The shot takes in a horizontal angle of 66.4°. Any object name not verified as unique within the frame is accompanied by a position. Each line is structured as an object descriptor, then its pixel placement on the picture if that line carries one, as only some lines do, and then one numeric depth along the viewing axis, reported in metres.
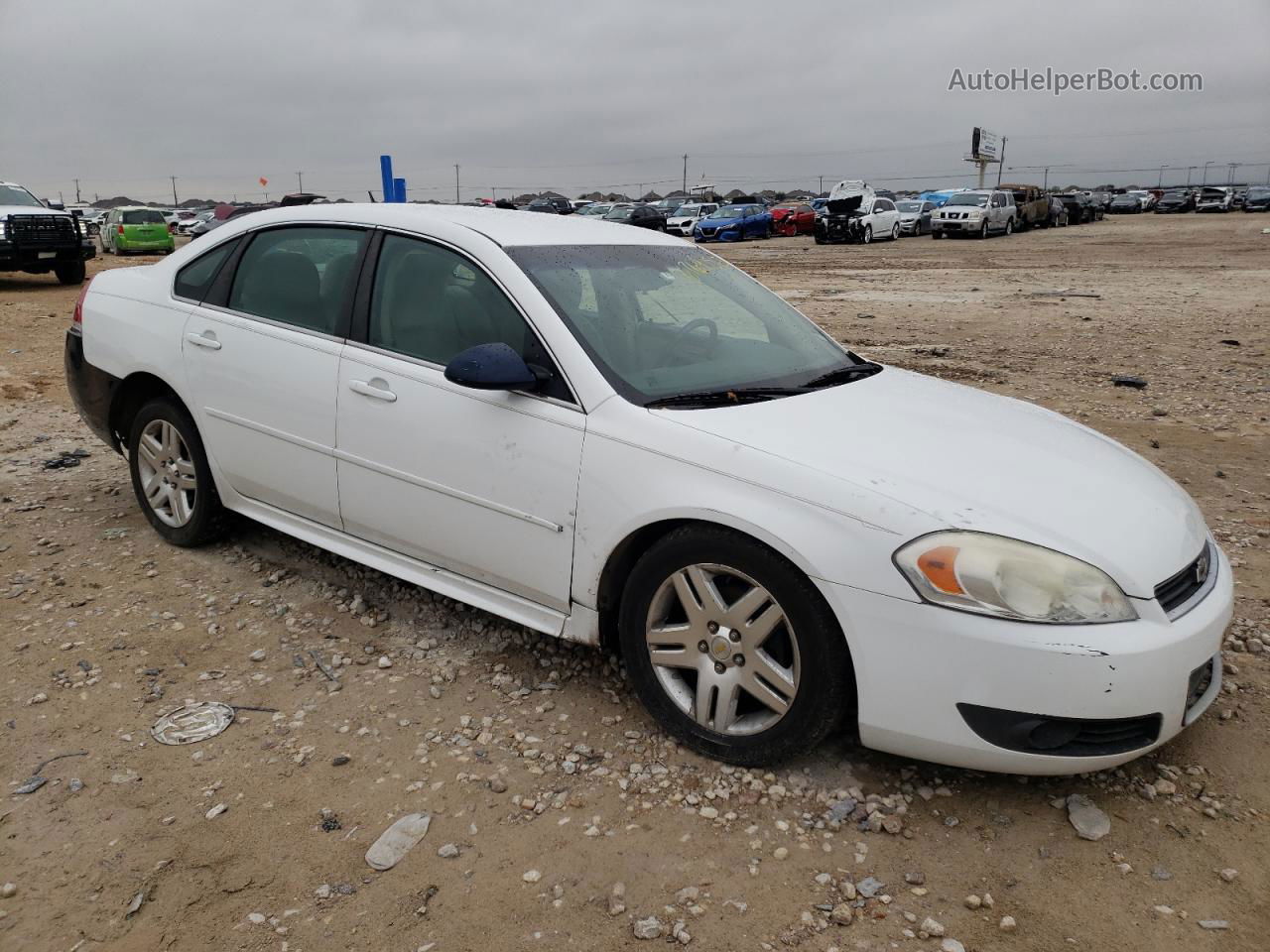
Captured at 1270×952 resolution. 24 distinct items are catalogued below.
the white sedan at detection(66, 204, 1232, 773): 2.49
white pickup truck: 15.72
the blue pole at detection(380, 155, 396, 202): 9.89
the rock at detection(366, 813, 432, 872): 2.53
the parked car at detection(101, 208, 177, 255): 28.34
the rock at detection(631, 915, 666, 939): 2.28
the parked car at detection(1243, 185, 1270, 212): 50.41
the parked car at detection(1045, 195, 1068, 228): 41.59
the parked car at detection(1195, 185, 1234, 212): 51.75
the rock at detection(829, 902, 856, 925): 2.31
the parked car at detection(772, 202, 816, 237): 38.16
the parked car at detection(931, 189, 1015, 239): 32.94
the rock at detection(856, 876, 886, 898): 2.41
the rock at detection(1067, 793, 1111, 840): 2.61
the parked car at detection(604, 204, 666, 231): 33.84
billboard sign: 60.38
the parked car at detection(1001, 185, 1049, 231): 37.47
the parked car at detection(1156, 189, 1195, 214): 55.16
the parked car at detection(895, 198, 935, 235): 35.94
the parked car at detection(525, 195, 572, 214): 45.06
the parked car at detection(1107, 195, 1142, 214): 58.66
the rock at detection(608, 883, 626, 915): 2.35
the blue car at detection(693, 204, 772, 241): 36.19
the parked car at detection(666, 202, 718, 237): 38.19
